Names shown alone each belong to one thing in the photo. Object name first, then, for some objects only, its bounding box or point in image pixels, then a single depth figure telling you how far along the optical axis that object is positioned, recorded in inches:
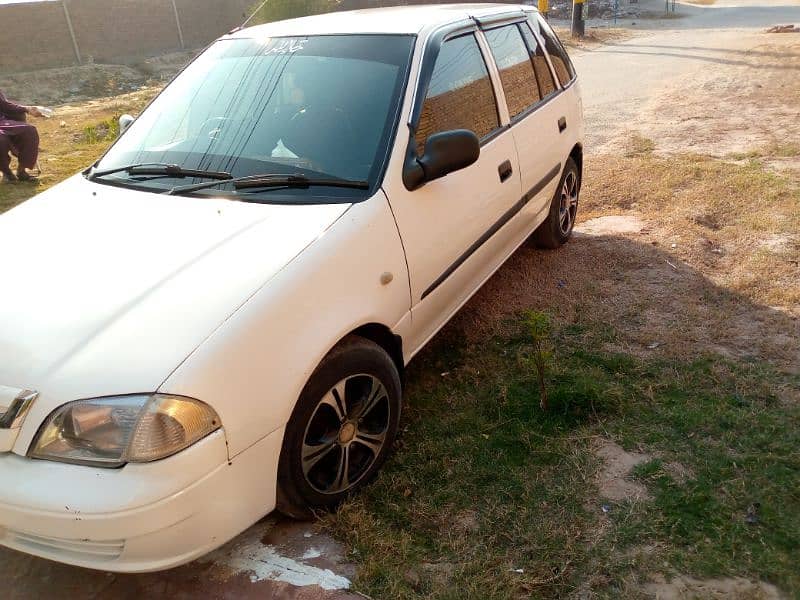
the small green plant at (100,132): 400.5
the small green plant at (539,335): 130.0
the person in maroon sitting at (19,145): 315.6
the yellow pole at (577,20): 703.2
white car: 83.9
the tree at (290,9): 674.8
